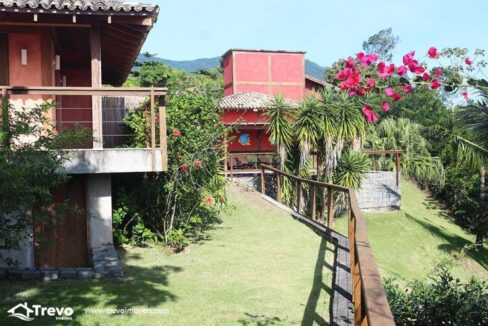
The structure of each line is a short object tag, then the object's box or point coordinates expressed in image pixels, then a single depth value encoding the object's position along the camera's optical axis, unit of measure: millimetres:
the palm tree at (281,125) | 16156
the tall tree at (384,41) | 73250
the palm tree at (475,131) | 5411
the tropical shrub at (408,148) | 24062
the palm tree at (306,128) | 15891
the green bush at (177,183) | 8727
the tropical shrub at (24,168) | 4863
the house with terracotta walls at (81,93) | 7625
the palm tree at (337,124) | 15789
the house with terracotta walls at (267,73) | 30234
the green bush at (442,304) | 4379
